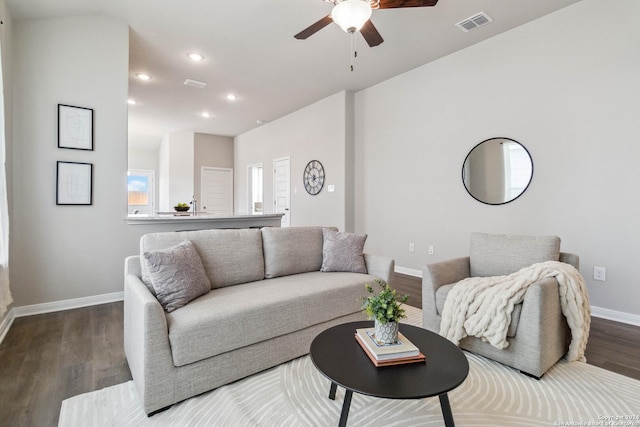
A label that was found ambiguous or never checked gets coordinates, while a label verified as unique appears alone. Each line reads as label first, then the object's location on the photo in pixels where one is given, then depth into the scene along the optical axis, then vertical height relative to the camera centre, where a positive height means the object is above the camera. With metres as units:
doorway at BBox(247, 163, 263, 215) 8.09 +0.64
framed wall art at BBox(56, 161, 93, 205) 3.09 +0.30
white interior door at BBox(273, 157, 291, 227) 6.68 +0.57
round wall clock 5.74 +0.70
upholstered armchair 1.80 -0.54
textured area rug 1.49 -0.98
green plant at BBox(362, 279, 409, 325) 1.40 -0.43
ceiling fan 2.16 +1.44
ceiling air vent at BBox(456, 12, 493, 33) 3.18 +2.03
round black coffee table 1.16 -0.64
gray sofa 1.55 -0.57
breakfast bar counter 3.52 -0.10
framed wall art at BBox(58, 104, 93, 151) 3.08 +0.86
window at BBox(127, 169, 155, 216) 9.66 +0.70
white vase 1.42 -0.54
